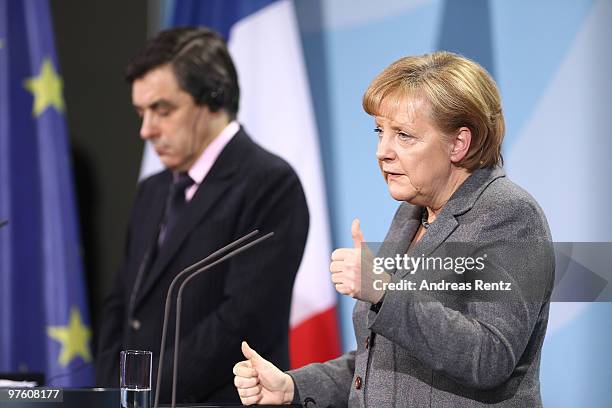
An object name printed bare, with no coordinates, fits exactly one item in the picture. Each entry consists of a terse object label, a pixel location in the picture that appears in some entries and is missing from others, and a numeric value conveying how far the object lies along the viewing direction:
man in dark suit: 6.12
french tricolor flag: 6.71
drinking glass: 5.38
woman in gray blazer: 5.35
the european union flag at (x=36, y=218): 6.91
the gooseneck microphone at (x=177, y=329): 5.36
